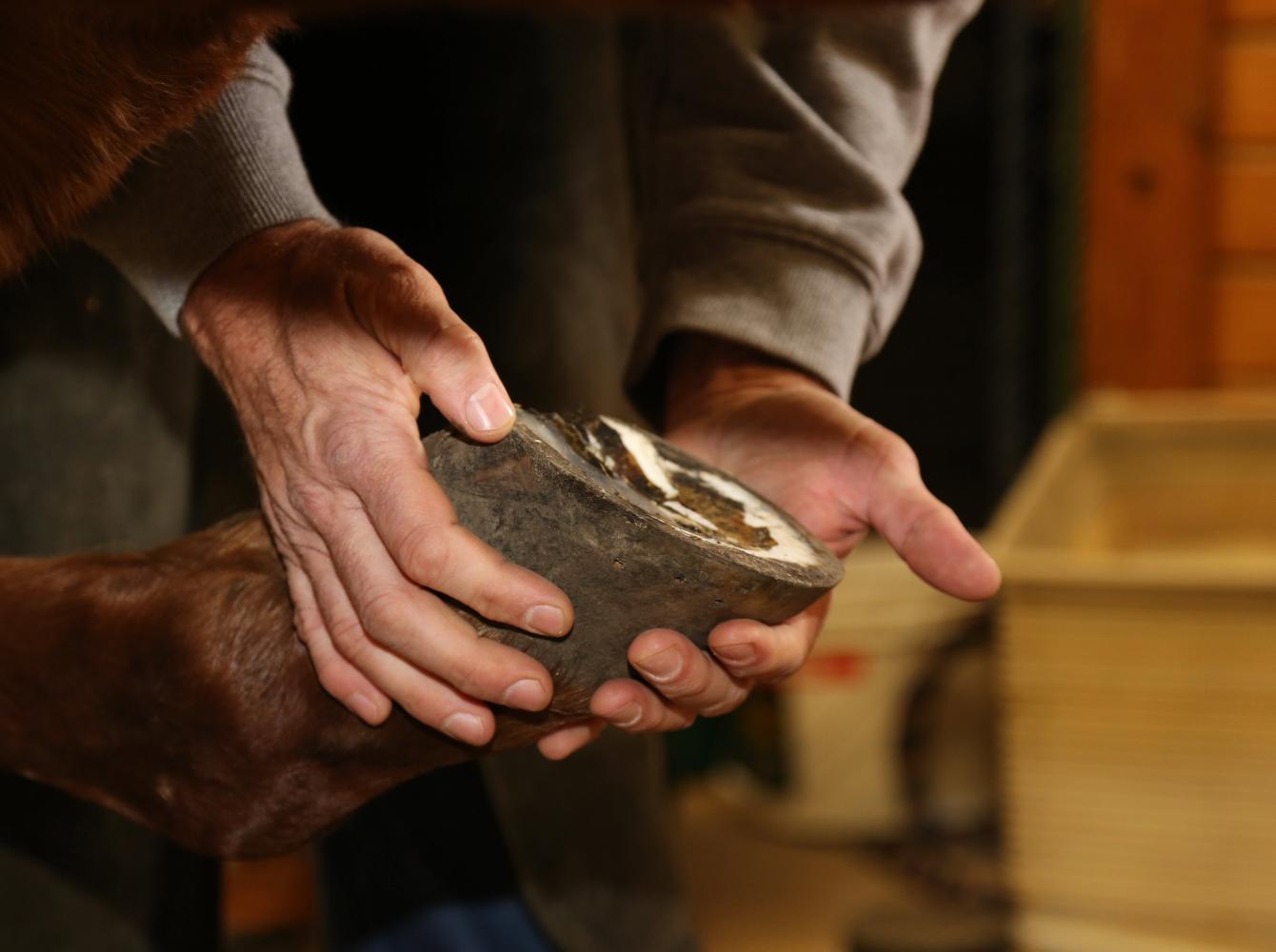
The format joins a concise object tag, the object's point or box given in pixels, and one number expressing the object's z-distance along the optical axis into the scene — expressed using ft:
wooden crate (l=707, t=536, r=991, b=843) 5.67
